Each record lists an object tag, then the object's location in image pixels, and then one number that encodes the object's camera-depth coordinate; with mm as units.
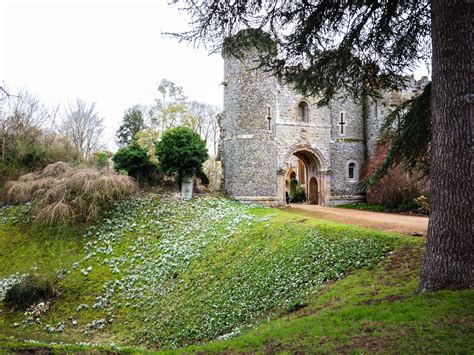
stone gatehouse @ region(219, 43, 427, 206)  17297
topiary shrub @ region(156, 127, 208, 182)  15719
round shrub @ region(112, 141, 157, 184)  16516
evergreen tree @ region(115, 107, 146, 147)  29583
